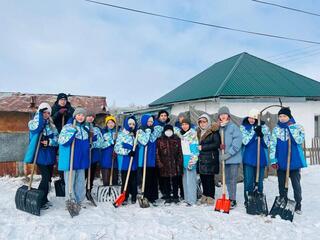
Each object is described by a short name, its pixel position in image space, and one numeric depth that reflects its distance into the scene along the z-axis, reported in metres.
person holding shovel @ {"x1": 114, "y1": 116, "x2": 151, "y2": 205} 5.39
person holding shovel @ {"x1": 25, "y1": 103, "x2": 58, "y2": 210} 4.96
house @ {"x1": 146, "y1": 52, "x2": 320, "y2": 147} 13.44
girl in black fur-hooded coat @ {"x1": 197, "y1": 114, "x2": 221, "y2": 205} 5.23
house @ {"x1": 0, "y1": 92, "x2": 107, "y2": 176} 7.82
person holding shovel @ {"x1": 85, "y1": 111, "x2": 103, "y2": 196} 5.57
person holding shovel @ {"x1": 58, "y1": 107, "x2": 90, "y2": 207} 4.85
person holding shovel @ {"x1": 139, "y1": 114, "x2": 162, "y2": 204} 5.43
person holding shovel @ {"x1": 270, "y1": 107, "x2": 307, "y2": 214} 4.80
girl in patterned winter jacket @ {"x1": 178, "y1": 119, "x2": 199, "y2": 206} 5.31
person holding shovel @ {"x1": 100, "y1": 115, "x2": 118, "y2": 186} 5.82
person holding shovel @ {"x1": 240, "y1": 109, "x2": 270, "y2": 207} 5.09
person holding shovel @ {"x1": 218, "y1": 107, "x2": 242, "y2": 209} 5.12
